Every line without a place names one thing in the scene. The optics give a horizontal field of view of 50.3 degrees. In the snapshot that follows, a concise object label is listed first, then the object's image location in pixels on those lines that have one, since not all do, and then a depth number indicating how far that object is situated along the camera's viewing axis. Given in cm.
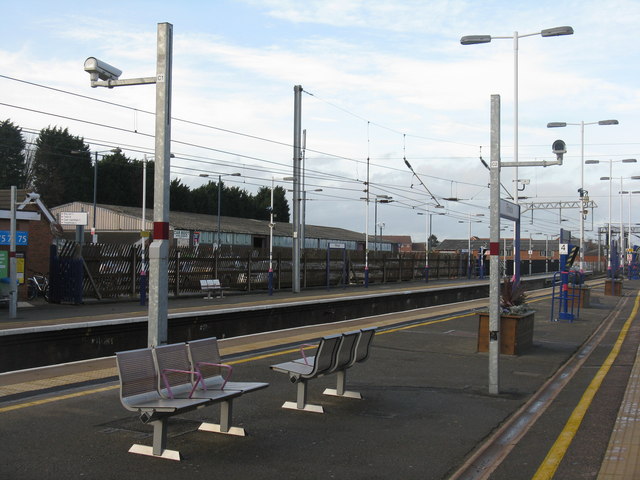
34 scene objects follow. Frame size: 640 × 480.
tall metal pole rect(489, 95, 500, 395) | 922
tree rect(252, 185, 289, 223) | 10829
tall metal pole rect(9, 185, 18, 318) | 1719
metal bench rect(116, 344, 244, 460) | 595
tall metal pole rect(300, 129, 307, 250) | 3710
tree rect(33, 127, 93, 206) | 7525
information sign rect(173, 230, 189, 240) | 4245
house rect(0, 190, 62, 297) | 2147
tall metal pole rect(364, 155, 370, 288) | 3800
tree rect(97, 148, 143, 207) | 8162
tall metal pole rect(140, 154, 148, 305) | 2314
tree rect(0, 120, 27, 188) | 7506
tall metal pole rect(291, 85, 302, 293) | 3166
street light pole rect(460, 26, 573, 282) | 2161
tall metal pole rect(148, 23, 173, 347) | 780
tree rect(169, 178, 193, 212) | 8844
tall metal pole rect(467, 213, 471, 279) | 5359
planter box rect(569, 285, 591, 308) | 2486
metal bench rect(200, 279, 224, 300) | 2645
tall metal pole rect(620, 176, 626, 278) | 5486
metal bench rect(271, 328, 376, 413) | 781
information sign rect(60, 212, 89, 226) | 2102
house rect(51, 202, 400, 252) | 5556
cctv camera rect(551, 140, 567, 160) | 1044
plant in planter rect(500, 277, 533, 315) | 1348
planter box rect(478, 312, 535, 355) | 1266
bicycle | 2361
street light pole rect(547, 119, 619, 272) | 3153
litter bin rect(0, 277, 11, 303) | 1970
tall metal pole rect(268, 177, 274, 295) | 2997
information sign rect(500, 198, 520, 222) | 1048
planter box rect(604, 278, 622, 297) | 3456
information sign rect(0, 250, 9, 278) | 1937
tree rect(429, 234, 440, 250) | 17712
